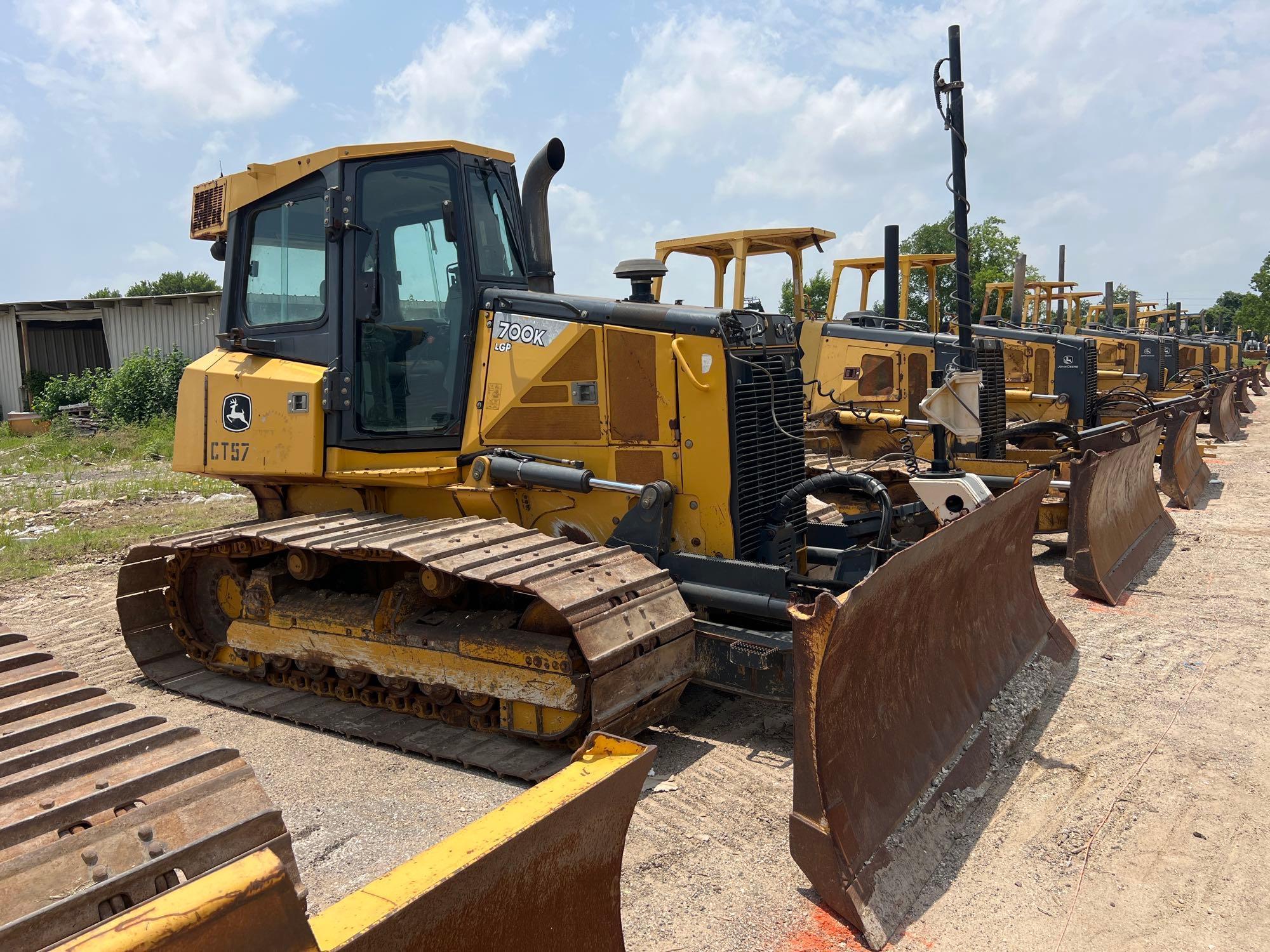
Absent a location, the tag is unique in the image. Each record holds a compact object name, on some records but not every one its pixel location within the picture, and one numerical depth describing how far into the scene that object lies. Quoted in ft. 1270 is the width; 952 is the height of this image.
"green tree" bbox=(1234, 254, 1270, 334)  174.50
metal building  77.97
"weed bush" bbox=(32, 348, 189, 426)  71.31
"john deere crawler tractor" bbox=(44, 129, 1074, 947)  14.51
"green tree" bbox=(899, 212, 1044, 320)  127.75
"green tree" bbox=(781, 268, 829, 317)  122.92
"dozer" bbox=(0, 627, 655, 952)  5.50
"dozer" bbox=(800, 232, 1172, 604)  23.93
